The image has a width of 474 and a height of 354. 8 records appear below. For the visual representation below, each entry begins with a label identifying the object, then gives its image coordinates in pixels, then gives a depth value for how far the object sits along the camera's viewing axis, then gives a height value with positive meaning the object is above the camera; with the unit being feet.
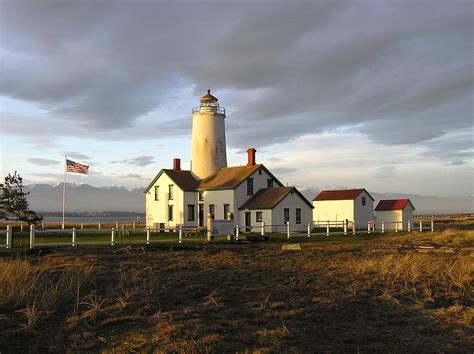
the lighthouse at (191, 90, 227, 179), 157.89 +25.40
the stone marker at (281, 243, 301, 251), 76.58 -4.12
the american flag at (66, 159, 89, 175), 143.02 +15.06
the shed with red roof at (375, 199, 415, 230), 153.07 +2.09
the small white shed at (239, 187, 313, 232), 132.98 +2.80
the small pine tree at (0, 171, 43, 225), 129.49 +4.56
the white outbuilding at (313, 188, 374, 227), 155.18 +4.02
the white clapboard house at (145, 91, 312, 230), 137.18 +8.28
